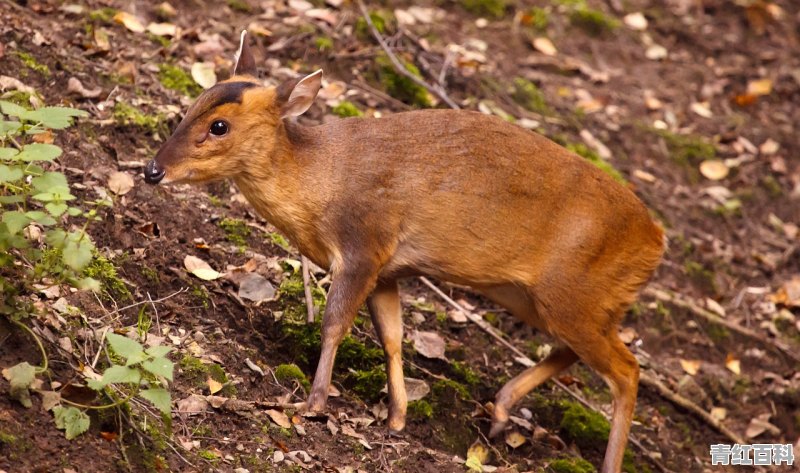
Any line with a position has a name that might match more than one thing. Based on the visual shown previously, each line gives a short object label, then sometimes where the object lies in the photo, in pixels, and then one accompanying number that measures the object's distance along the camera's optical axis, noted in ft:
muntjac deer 38.96
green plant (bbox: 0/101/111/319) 29.94
